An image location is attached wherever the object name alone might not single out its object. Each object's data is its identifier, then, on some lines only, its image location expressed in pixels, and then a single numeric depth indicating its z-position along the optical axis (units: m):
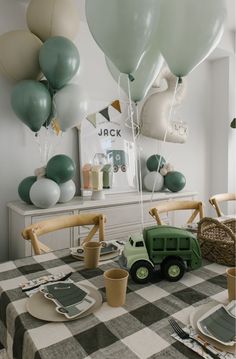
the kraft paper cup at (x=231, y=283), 0.76
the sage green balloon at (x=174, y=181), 2.55
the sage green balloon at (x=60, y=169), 1.90
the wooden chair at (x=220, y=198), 2.10
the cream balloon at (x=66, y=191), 2.01
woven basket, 1.04
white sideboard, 1.85
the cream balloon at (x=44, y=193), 1.80
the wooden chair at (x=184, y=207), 1.81
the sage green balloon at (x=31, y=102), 1.72
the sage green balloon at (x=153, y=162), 2.69
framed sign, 2.45
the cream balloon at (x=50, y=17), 1.86
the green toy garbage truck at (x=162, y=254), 0.89
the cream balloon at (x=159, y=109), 2.54
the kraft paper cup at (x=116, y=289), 0.73
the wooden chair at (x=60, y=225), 1.22
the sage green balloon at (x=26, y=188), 1.94
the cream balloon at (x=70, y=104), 1.83
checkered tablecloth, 0.59
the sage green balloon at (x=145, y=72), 1.13
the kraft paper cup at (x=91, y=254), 1.00
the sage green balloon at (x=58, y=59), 1.72
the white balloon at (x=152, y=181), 2.58
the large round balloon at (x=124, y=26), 0.84
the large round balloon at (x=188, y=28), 0.93
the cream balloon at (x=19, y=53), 1.79
